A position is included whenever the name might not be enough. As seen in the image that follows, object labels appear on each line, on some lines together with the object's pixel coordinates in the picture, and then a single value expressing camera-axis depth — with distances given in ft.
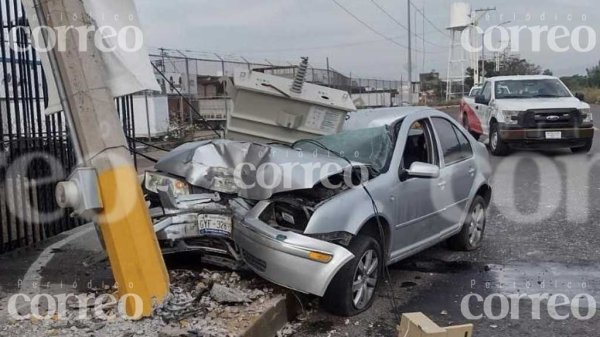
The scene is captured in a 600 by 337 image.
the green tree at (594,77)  235.20
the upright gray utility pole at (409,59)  114.83
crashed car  14.88
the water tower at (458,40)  170.19
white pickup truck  46.50
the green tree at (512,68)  213.25
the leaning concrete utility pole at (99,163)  12.82
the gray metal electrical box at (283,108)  20.42
